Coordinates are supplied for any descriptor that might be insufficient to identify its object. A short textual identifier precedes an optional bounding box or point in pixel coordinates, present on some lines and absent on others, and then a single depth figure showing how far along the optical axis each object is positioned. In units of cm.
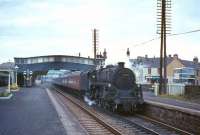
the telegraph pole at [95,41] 8748
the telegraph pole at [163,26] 4550
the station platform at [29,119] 1736
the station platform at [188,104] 2970
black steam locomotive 2559
